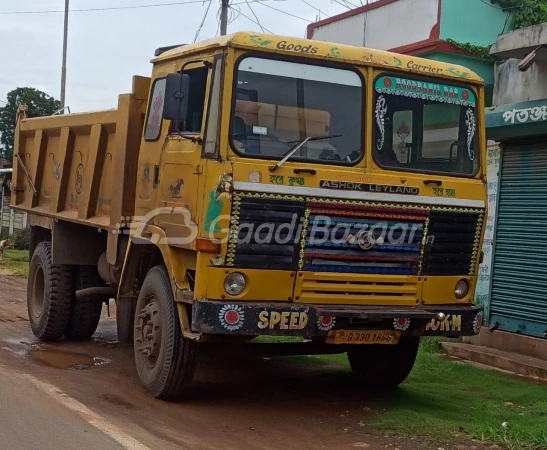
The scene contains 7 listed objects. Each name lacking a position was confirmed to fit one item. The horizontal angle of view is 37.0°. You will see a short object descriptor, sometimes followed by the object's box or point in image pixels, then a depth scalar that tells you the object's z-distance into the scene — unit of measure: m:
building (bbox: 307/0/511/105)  12.03
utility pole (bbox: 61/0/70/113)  25.20
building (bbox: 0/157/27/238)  26.94
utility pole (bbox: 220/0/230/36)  18.09
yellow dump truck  5.92
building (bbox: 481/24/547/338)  9.35
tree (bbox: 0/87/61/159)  36.56
